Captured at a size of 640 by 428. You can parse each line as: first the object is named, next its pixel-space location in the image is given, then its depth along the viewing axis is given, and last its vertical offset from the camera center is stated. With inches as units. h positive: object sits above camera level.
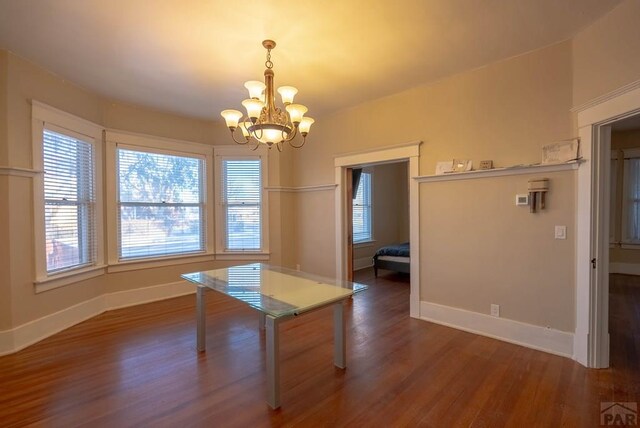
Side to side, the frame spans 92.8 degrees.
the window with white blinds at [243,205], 198.5 +3.9
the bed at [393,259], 222.4 -37.3
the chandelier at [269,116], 92.3 +30.4
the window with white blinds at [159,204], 167.2 +4.5
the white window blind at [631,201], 222.8 +4.4
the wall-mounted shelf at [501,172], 106.8 +14.4
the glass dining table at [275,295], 82.6 -26.3
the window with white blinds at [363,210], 275.4 -0.3
